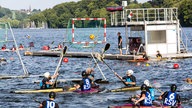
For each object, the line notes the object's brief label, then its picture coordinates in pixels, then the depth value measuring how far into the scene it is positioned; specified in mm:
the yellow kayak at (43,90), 38875
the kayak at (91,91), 38412
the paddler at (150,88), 31378
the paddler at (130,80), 39353
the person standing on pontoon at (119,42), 63006
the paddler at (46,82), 38328
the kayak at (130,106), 30648
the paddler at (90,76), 38159
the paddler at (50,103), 27047
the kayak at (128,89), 39875
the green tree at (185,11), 181250
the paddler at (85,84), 37969
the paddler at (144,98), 30250
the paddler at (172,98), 30969
